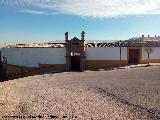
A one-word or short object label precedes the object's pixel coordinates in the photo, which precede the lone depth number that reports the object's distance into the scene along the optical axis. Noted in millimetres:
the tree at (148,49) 14398
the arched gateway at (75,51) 13518
